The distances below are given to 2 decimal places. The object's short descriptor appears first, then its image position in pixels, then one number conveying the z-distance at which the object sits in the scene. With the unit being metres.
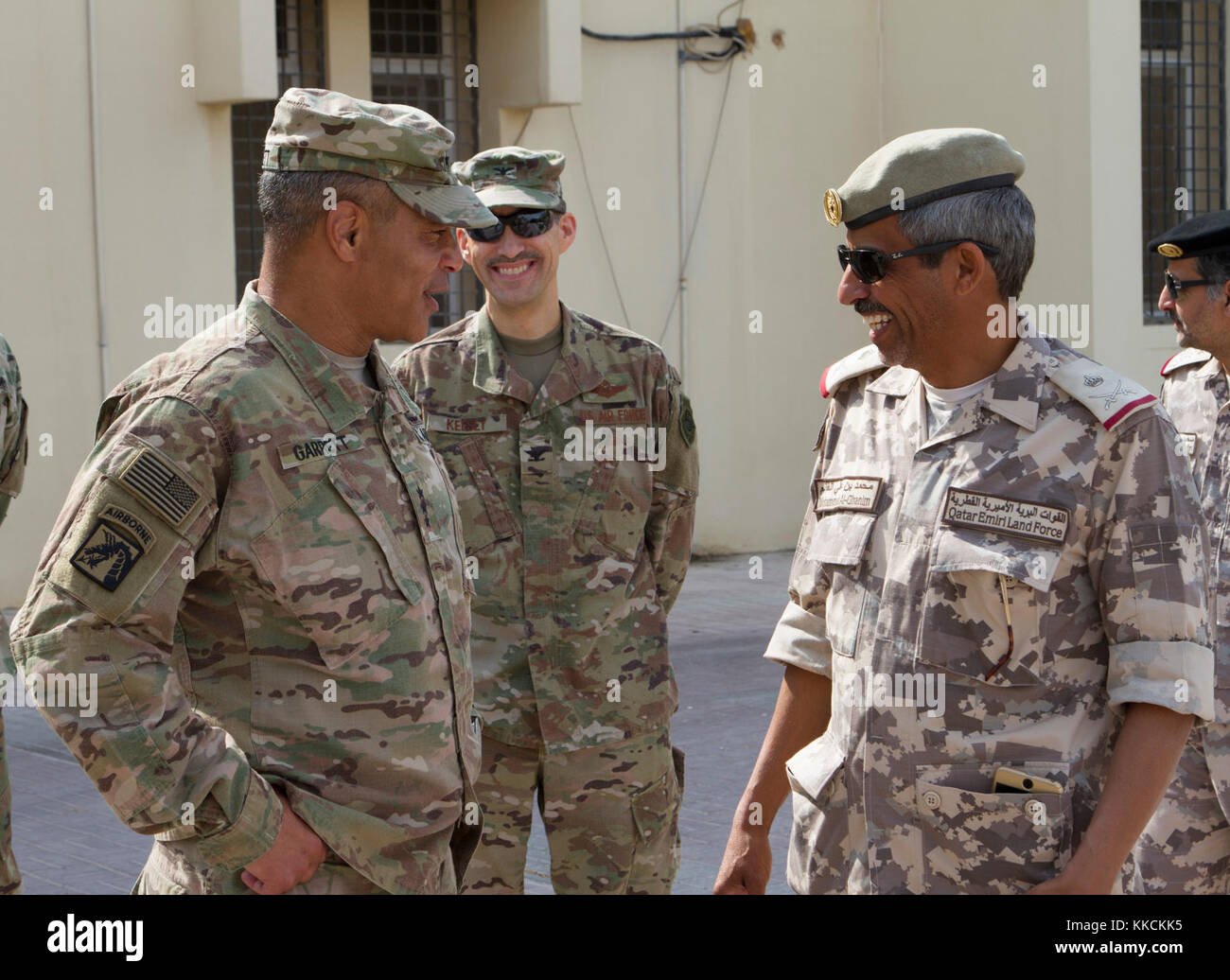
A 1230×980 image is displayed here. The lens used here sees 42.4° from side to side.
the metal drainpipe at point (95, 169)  10.04
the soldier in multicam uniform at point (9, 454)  3.44
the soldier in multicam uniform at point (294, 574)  2.45
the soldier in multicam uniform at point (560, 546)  4.00
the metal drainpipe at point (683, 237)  12.67
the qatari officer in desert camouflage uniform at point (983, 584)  2.60
